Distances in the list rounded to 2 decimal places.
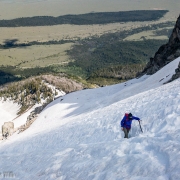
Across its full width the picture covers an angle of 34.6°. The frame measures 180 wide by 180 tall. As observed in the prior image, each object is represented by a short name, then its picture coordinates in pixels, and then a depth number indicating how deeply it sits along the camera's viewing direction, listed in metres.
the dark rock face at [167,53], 47.44
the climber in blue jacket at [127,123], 14.06
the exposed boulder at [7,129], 38.31
